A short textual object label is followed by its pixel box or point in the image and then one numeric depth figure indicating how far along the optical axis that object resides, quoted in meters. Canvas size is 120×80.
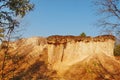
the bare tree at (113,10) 11.16
